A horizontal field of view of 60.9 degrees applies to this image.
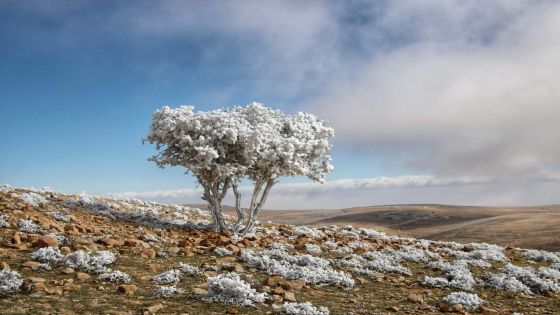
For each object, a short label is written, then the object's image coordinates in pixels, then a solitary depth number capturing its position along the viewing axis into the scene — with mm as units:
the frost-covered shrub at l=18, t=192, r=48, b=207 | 24688
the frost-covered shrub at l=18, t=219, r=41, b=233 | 18047
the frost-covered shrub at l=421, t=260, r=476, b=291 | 16281
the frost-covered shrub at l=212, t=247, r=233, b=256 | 18016
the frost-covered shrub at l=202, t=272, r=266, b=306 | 11703
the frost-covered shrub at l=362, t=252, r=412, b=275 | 18203
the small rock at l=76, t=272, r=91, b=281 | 12883
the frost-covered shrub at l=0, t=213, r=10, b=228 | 18166
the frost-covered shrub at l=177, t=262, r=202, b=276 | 14497
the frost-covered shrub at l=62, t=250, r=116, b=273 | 13688
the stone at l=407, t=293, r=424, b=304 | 13508
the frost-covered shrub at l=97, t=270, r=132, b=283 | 13031
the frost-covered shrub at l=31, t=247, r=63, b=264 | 14125
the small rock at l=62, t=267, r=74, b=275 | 13266
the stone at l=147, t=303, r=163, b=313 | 10556
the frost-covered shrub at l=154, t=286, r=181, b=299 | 11883
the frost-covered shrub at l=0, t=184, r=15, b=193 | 27052
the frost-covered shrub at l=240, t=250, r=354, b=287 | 15039
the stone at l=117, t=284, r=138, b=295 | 12008
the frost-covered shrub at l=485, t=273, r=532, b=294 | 16453
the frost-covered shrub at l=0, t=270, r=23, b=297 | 11281
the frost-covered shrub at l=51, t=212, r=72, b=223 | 22375
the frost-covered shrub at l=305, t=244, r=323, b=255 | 21241
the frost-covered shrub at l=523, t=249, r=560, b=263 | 24438
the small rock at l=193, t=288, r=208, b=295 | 12133
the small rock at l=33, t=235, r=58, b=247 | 15664
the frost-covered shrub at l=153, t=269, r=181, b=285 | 13309
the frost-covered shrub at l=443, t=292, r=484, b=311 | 13469
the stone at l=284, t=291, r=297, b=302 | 12320
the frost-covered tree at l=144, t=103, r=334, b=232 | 24312
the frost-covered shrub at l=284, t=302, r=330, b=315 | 11141
